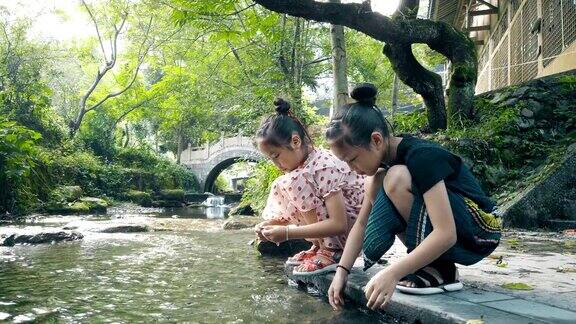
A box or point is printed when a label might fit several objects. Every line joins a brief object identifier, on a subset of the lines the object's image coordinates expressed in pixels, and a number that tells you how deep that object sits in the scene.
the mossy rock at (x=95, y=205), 13.64
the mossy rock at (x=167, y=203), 20.45
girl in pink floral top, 2.58
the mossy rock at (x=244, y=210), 11.74
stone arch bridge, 28.39
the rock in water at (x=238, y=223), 8.09
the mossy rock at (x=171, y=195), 22.39
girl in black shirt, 1.85
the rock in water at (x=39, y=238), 5.57
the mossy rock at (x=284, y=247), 4.54
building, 7.91
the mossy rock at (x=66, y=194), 12.34
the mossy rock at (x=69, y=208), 11.45
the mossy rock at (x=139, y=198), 19.56
